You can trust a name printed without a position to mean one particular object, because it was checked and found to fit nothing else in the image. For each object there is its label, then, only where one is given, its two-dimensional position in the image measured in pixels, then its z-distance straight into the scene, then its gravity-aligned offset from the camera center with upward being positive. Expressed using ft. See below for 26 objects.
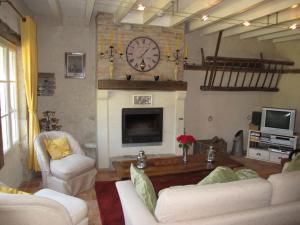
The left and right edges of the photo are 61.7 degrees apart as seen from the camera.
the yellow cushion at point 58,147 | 11.41 -2.81
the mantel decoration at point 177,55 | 15.59 +2.11
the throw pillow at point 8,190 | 6.04 -2.55
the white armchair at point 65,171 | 10.53 -3.61
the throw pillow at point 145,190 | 6.34 -2.67
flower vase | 11.92 -3.19
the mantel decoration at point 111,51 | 14.23 +2.07
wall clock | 14.87 +2.06
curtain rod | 8.41 +2.90
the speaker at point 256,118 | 18.03 -1.98
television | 16.70 -2.03
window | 10.36 -0.46
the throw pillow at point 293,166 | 7.89 -2.36
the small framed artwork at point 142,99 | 15.08 -0.68
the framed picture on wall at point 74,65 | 14.53 +1.28
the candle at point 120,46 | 14.57 +2.41
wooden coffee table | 10.57 -3.45
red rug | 9.48 -4.87
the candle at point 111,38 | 14.32 +2.81
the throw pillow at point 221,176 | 6.38 -2.25
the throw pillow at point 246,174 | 7.03 -2.41
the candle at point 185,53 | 15.91 +2.29
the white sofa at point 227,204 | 5.39 -2.62
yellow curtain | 11.10 +0.50
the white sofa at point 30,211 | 5.08 -2.65
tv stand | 16.57 -3.73
